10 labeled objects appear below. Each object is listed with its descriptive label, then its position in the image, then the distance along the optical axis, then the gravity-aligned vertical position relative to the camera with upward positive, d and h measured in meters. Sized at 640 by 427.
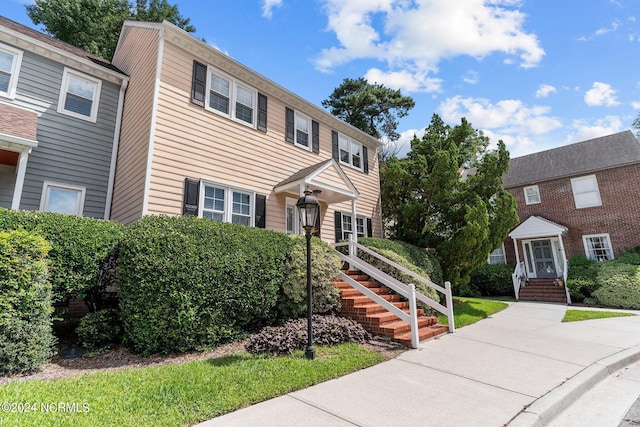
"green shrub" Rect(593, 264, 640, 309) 12.08 -0.92
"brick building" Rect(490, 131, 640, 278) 15.57 +3.35
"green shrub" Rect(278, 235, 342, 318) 6.64 -0.18
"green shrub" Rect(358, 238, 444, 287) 10.20 +0.57
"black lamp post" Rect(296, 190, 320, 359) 5.27 +1.05
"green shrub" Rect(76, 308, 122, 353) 5.19 -0.89
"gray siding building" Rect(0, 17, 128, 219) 7.45 +4.12
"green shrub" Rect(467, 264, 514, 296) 16.92 -0.64
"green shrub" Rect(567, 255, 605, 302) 13.74 -0.64
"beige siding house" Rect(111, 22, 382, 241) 7.45 +3.78
